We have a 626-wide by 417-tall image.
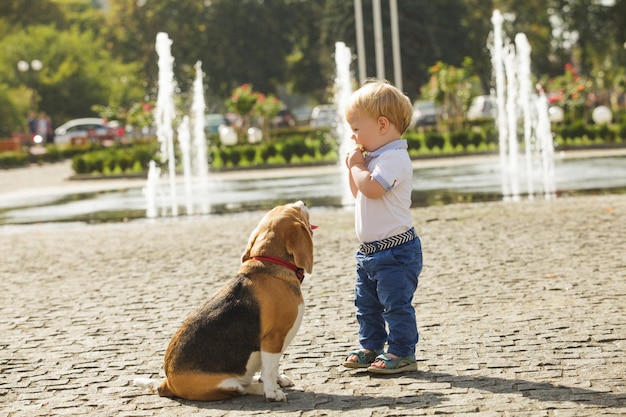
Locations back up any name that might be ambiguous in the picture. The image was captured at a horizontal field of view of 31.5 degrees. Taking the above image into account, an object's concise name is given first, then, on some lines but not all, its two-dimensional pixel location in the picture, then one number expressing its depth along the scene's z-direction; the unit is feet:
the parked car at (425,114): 168.86
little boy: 17.07
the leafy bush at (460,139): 98.58
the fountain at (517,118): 75.05
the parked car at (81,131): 171.32
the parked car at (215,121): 179.42
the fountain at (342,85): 87.26
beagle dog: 15.42
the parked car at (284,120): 207.06
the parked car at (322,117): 176.14
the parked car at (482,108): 175.15
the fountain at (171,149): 60.18
